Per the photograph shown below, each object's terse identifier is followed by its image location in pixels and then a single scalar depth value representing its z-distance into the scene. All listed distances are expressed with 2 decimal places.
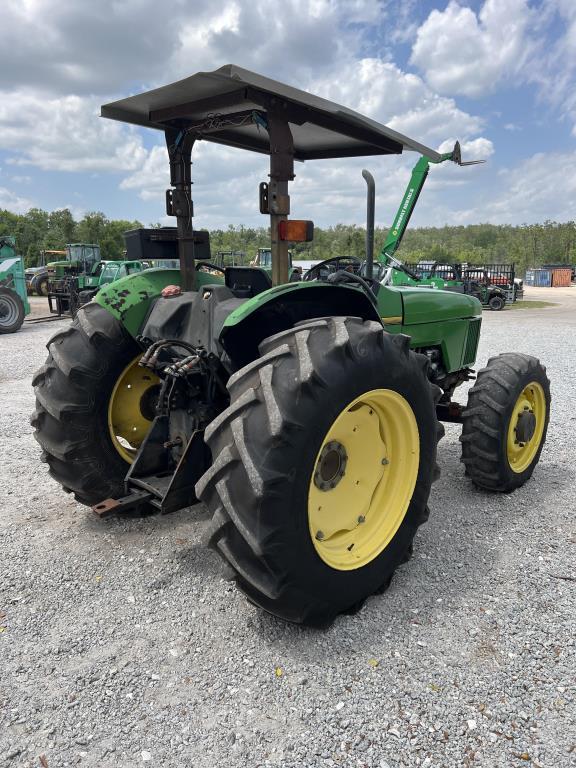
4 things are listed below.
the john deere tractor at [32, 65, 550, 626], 2.05
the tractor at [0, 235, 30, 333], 13.34
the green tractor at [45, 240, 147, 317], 16.66
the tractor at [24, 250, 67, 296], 27.23
